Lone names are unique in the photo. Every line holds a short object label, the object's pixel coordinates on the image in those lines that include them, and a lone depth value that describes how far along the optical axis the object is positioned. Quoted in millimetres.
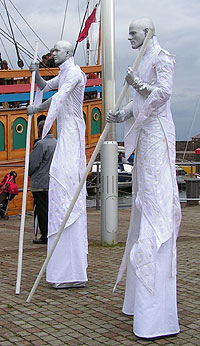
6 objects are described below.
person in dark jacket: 8438
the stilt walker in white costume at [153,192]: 3883
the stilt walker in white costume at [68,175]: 5438
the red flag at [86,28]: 18547
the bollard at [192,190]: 13875
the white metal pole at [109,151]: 7824
